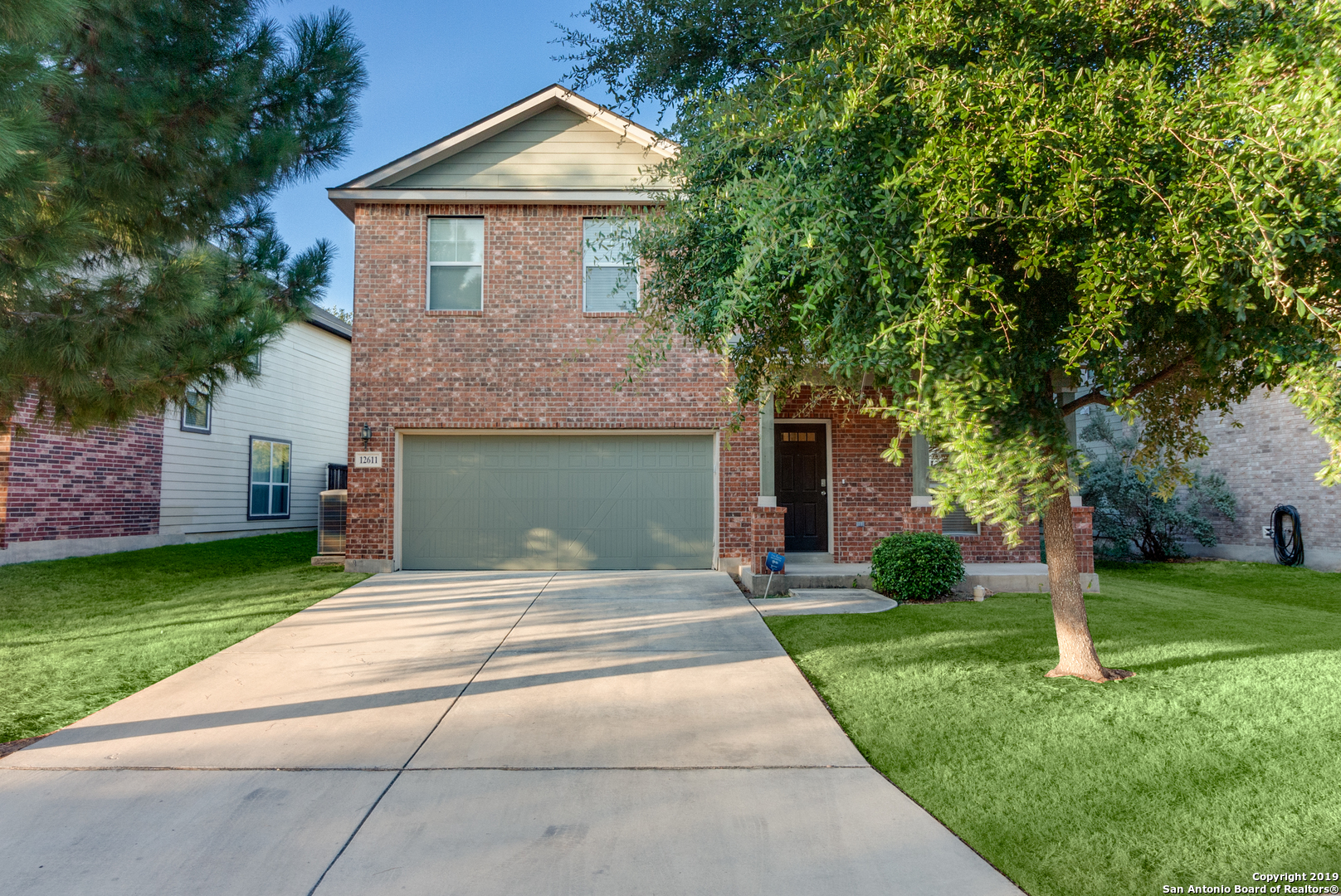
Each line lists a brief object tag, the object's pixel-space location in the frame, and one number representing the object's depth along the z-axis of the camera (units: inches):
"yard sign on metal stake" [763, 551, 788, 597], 370.9
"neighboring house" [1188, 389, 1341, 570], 470.6
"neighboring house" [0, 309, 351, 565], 448.5
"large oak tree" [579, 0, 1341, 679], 141.4
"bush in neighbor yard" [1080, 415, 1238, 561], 538.0
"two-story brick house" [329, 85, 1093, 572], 438.6
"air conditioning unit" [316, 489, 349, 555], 462.0
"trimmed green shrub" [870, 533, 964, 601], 357.4
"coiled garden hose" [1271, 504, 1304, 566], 482.3
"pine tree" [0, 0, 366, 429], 182.2
